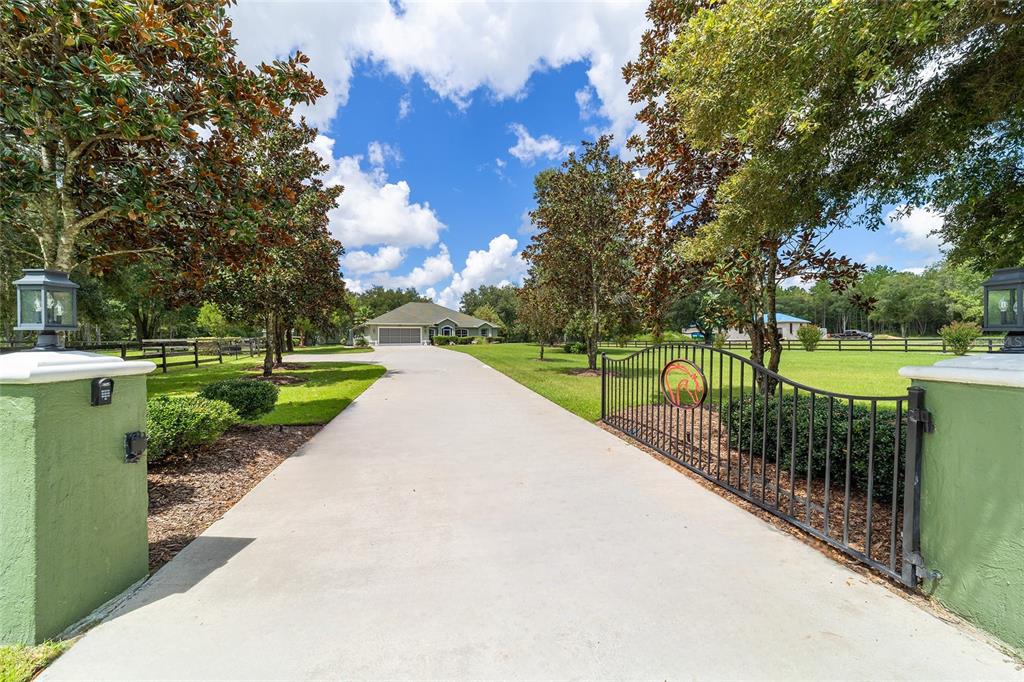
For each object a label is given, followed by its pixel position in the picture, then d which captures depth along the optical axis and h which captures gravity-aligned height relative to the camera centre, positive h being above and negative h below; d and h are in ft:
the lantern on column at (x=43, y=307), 8.46 +0.42
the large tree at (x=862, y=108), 10.83 +7.15
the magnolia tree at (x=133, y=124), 12.85 +6.97
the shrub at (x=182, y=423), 15.16 -3.56
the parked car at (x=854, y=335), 186.60 +0.15
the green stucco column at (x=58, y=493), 6.92 -2.88
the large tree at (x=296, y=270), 39.29 +6.48
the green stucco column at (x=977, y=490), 6.79 -2.64
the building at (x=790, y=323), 194.92 +5.34
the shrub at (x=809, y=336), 100.14 -0.29
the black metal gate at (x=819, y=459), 8.55 -4.33
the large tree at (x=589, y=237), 50.75 +11.85
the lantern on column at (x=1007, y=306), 7.66 +0.58
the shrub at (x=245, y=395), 21.34 -3.36
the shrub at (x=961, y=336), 73.31 +0.01
